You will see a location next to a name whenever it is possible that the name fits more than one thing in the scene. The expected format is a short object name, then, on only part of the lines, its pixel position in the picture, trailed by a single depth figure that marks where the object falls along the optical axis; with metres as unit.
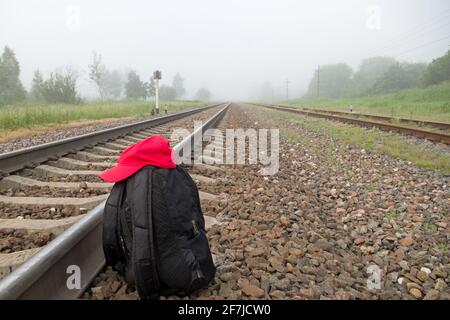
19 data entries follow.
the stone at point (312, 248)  2.20
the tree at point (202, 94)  143.88
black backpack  1.52
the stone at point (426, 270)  2.04
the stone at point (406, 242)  2.40
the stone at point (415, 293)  1.81
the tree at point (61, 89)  25.09
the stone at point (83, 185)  3.18
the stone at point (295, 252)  2.12
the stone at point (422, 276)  1.96
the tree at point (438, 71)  38.50
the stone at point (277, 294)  1.67
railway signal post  17.11
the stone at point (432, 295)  1.76
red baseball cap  1.64
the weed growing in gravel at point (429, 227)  2.63
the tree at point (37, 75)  39.03
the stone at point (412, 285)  1.88
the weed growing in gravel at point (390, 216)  2.88
